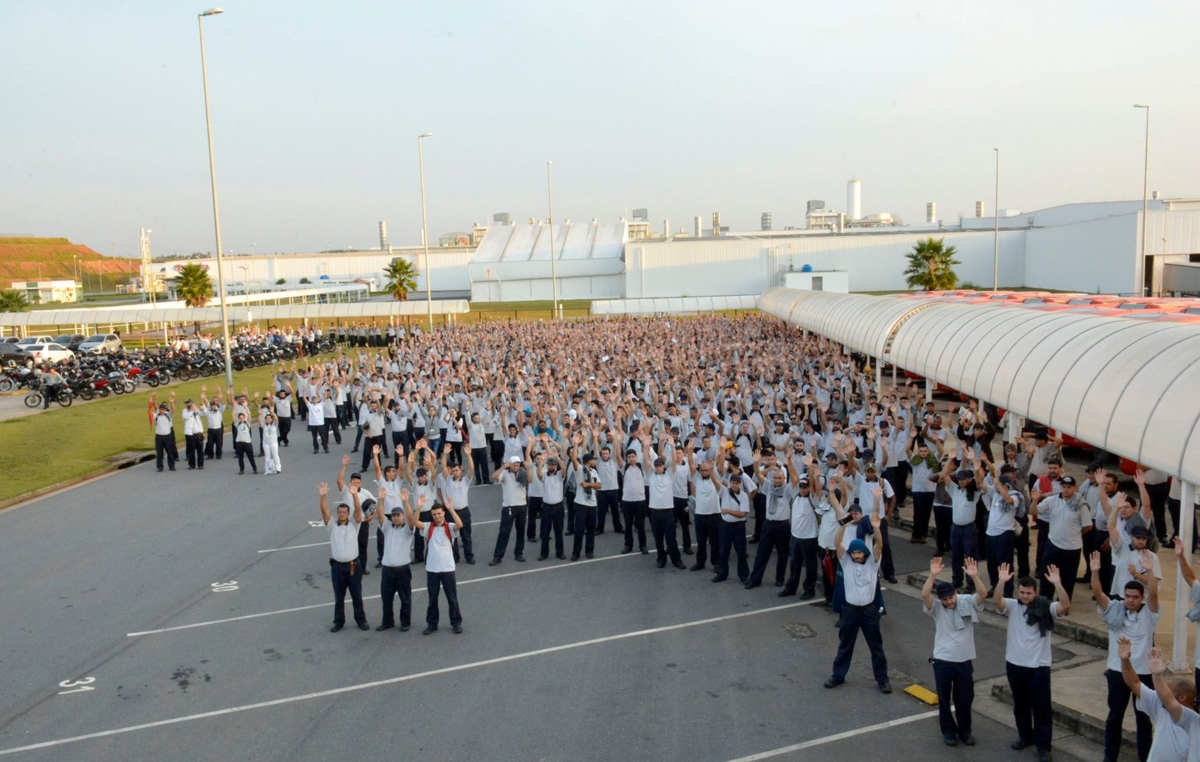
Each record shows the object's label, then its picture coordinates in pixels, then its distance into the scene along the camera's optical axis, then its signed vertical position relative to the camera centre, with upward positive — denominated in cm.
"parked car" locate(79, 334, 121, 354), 4228 -259
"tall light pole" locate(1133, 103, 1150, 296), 4369 -86
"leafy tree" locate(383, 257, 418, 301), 6698 +25
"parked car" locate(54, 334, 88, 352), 4414 -268
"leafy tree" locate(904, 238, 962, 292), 5275 -8
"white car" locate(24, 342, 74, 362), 3931 -273
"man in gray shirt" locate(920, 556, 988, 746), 673 -292
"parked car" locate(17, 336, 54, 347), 4316 -237
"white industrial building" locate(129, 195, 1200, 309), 4866 +77
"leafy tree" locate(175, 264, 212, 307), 6256 +15
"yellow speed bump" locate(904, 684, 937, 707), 750 -365
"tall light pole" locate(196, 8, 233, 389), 2541 +224
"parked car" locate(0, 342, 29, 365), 4119 -286
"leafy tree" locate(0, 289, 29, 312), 6315 -58
